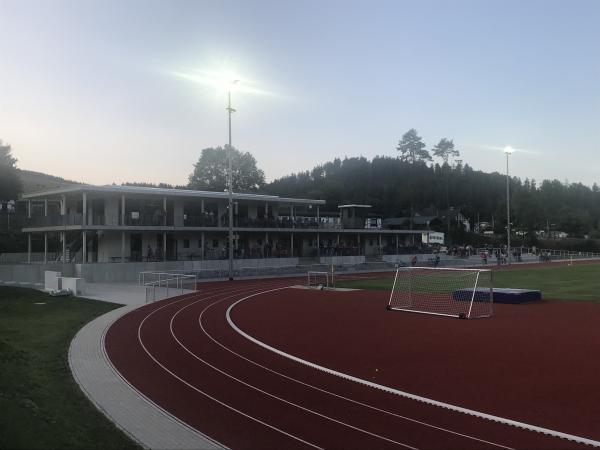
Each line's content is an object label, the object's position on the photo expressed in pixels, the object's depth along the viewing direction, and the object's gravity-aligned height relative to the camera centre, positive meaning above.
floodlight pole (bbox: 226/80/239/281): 38.41 +1.53
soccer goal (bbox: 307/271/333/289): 34.74 -3.54
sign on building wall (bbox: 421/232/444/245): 93.91 -0.89
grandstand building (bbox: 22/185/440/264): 41.66 +0.61
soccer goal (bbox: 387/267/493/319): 22.71 -3.43
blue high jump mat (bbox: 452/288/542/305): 25.11 -3.04
